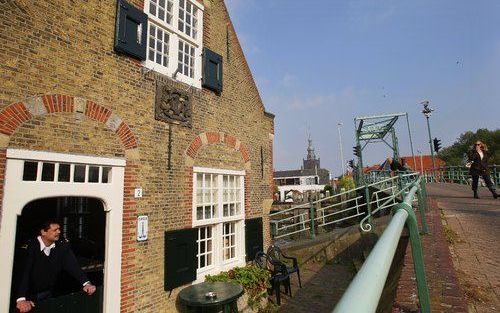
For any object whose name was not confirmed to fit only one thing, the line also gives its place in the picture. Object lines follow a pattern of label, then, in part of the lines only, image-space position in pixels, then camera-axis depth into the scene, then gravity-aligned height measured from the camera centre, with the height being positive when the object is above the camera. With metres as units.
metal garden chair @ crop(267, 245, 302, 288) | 8.83 -2.08
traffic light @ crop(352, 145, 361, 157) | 18.23 +2.21
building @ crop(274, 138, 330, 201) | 69.38 +2.73
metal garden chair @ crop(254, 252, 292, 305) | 7.95 -2.23
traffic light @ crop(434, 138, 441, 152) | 20.19 +2.64
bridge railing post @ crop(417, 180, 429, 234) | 4.59 -0.50
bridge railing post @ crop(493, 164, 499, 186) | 14.07 +0.21
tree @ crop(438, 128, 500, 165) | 39.31 +5.63
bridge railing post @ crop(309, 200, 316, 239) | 10.71 -0.83
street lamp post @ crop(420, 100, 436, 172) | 19.66 +4.73
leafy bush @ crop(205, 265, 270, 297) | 7.54 -2.17
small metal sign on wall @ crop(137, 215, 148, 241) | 6.02 -0.66
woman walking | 10.34 +0.69
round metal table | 5.80 -2.03
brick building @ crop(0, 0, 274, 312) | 4.75 +1.07
